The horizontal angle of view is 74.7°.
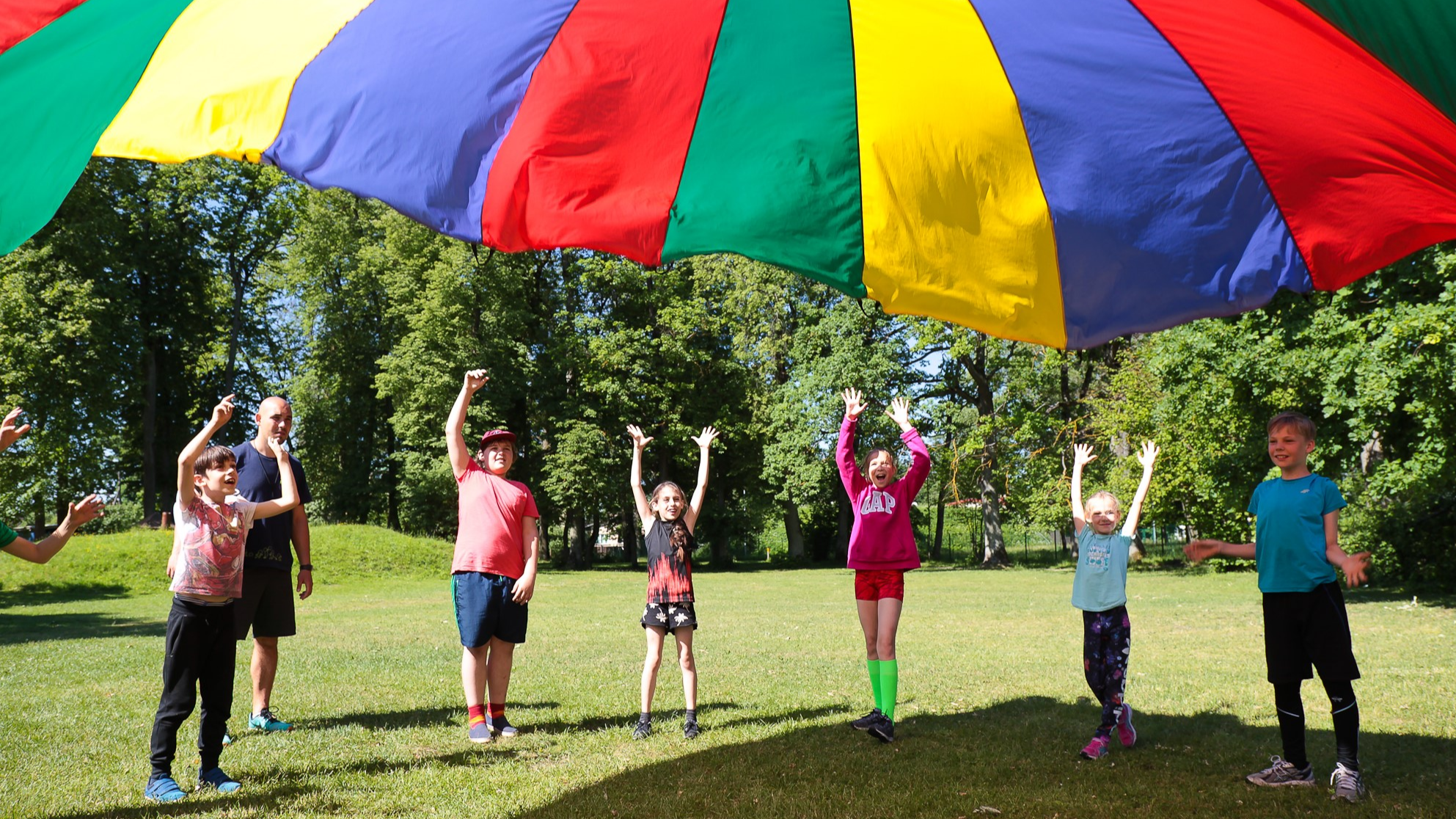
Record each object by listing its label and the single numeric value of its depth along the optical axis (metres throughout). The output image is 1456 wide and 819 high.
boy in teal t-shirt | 5.42
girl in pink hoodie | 6.87
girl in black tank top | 7.00
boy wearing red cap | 6.71
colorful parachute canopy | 3.85
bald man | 6.76
